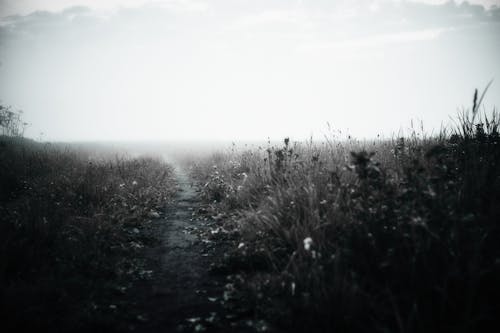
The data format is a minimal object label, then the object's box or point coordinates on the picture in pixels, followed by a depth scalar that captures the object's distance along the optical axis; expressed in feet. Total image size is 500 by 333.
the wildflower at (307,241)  8.27
